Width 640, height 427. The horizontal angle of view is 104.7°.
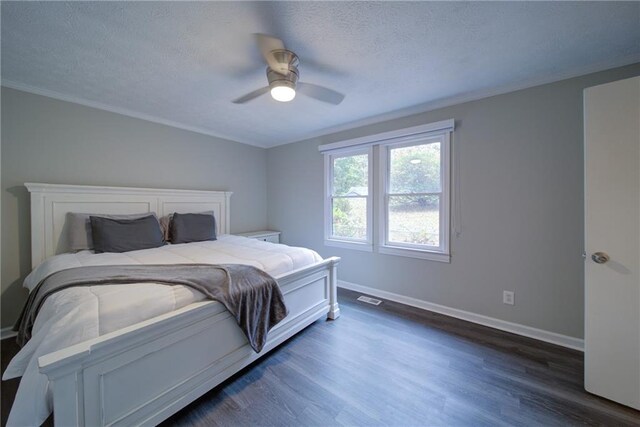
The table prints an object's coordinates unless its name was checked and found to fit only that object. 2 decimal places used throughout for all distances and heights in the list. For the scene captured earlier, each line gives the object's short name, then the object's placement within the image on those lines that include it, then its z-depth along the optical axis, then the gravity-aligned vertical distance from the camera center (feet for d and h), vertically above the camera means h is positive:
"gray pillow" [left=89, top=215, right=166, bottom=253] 7.75 -0.71
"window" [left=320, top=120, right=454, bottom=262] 9.14 +0.81
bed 3.54 -2.31
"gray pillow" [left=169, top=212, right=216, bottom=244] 9.78 -0.65
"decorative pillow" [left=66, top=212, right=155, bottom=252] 7.96 -0.59
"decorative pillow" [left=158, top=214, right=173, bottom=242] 10.00 -0.51
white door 4.91 -0.64
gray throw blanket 4.91 -1.59
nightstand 13.05 -1.25
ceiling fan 5.17 +3.22
